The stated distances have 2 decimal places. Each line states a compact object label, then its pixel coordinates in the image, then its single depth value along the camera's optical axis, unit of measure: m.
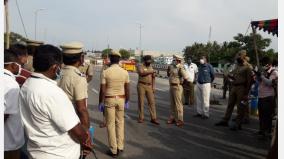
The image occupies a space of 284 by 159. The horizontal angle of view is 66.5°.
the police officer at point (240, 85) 5.11
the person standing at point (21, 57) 2.61
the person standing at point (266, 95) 4.48
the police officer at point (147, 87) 5.61
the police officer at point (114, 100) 3.83
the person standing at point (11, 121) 1.96
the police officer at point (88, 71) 4.85
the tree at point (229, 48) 28.18
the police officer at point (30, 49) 3.49
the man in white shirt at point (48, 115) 1.68
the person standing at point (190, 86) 7.93
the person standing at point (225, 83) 9.30
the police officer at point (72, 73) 2.60
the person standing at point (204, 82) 6.25
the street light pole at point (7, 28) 5.85
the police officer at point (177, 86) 5.56
